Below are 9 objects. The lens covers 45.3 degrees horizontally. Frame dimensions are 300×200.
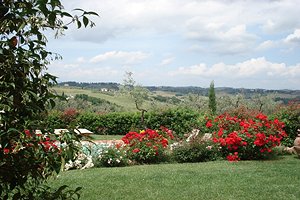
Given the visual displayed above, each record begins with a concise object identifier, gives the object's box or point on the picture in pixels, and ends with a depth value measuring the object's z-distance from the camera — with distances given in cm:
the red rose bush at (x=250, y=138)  1059
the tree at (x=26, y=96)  162
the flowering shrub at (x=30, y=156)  166
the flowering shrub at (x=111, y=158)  975
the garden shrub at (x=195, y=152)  1048
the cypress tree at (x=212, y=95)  2625
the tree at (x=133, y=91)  3222
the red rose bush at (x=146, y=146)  1022
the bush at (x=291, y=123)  1244
